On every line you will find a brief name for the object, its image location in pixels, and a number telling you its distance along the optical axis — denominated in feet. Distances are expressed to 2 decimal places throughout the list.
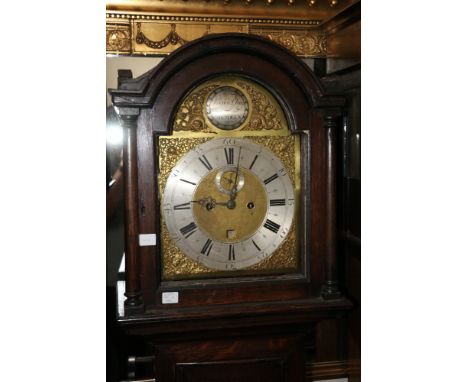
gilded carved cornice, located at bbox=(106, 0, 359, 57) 5.51
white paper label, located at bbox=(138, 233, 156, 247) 4.21
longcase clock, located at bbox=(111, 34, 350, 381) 4.17
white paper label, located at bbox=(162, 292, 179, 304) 4.25
